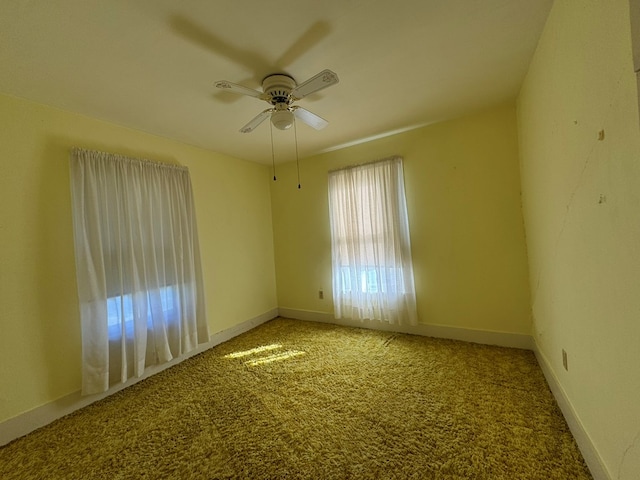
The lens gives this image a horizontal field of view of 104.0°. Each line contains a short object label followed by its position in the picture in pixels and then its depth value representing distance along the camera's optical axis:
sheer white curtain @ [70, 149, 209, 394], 2.00
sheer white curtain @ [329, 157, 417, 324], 2.93
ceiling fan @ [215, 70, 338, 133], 1.53
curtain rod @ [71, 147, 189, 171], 2.03
